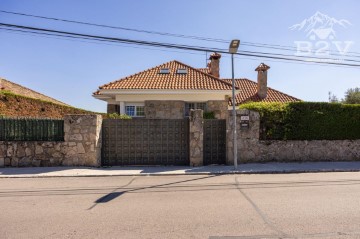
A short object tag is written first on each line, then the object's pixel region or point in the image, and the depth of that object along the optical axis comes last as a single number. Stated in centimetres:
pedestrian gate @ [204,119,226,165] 1190
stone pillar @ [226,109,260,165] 1188
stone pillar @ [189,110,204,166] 1141
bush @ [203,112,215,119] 1602
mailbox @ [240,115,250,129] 1187
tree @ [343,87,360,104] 3344
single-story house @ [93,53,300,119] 1603
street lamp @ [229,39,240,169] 1062
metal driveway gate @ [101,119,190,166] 1164
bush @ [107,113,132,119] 1431
